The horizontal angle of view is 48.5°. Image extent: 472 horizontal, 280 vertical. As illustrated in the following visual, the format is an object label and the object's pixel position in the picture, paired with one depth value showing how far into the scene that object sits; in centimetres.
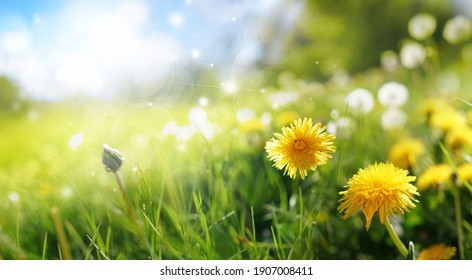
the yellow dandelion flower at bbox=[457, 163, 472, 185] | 79
